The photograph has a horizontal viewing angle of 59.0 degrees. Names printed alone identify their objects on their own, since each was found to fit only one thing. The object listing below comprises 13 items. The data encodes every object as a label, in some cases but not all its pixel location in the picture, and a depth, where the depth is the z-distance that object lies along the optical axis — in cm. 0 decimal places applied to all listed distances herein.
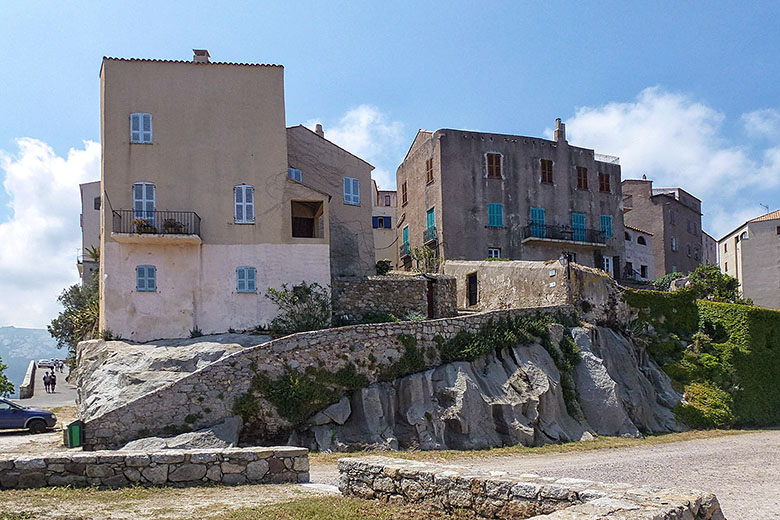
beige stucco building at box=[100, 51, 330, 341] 2778
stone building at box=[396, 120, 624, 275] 4250
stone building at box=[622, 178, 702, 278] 5866
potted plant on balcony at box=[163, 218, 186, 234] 2786
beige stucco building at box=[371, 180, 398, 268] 5412
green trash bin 1850
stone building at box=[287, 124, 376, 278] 3369
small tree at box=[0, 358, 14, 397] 3259
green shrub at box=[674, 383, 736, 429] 2753
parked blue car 2494
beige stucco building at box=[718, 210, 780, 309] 5478
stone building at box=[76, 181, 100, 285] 5619
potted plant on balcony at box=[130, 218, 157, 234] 2762
